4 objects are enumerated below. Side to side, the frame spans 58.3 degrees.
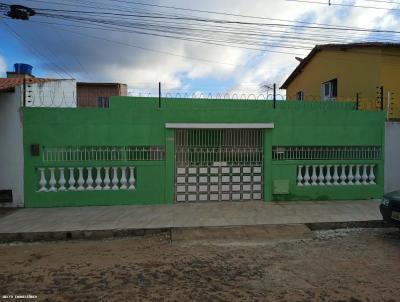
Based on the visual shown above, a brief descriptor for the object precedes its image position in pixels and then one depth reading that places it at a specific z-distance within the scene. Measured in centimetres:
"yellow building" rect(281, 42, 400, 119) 1235
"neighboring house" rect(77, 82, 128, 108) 2377
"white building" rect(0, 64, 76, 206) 835
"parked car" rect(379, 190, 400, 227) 609
